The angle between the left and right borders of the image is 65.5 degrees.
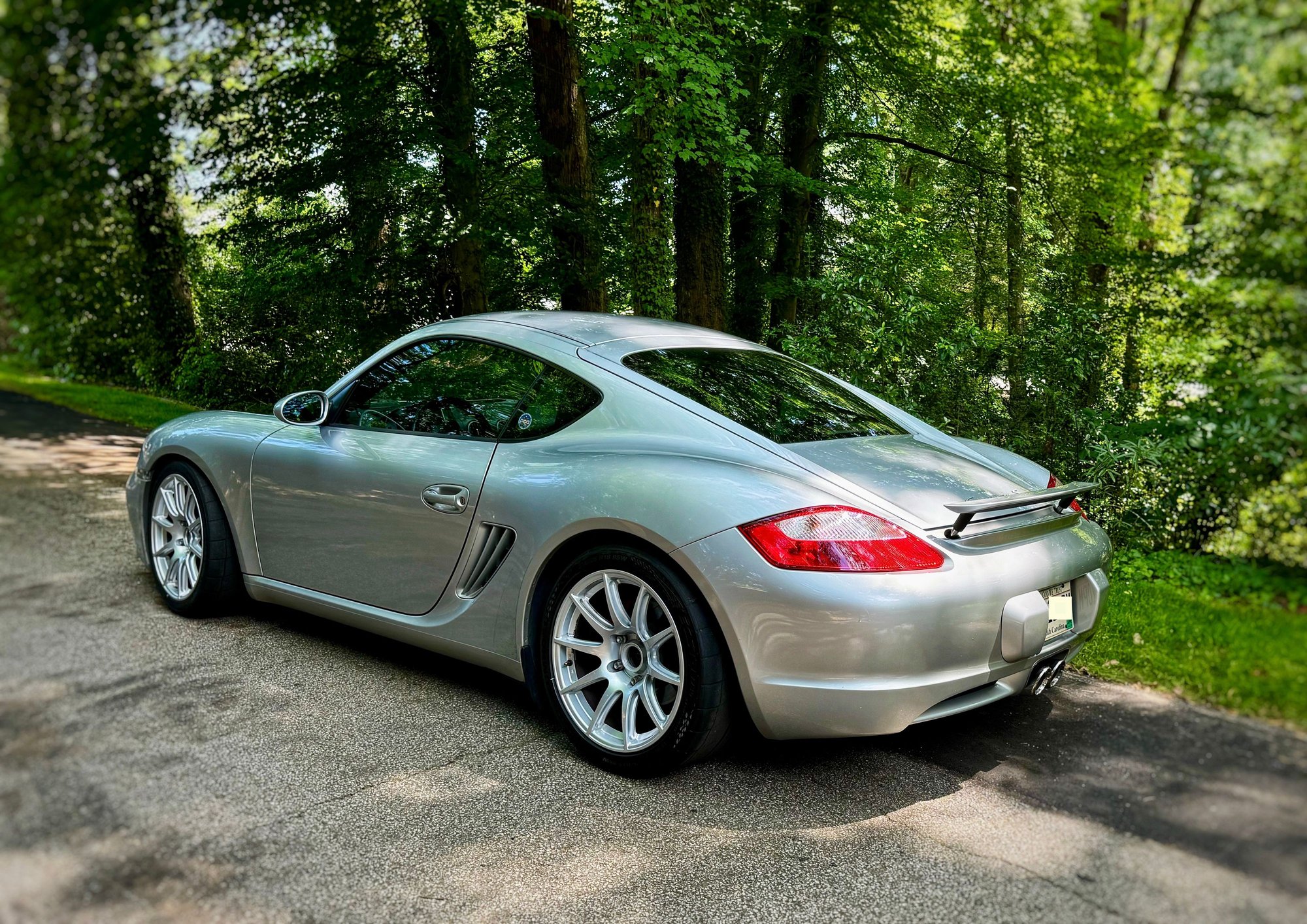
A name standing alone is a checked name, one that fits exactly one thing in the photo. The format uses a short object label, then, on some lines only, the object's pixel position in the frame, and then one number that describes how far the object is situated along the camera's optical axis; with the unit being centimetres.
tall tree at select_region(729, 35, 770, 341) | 1566
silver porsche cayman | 284
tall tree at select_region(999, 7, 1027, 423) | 589
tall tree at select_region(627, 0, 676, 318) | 846
